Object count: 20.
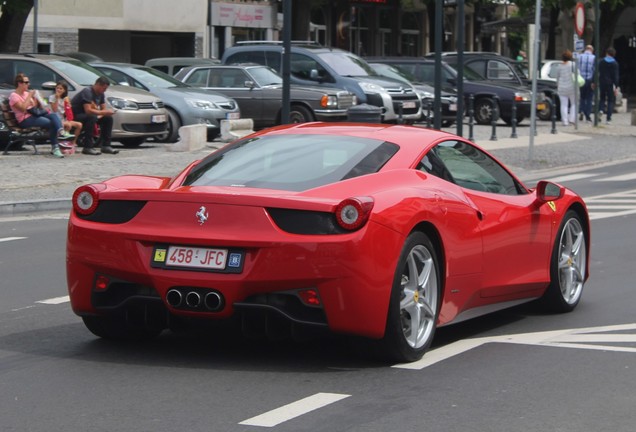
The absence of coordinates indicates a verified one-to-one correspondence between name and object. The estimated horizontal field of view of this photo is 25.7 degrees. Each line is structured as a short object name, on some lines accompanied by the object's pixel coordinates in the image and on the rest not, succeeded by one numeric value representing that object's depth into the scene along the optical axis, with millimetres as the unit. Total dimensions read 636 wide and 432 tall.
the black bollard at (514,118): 31297
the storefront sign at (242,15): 51250
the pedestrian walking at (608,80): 39406
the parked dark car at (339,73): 30000
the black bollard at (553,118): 32966
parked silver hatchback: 24375
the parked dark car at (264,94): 28266
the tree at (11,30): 33344
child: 22875
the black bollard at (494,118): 30172
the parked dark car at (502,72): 36969
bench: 22422
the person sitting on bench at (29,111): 22250
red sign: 33812
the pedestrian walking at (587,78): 37844
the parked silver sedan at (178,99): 26391
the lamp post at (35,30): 31580
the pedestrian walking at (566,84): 35875
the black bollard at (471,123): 28967
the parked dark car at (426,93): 33312
